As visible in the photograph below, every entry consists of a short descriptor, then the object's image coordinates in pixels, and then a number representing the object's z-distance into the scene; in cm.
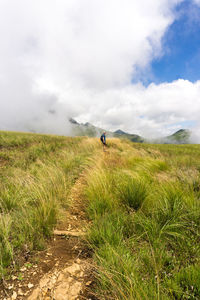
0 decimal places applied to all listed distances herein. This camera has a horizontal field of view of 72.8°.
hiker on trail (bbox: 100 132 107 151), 1374
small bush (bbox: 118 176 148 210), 266
